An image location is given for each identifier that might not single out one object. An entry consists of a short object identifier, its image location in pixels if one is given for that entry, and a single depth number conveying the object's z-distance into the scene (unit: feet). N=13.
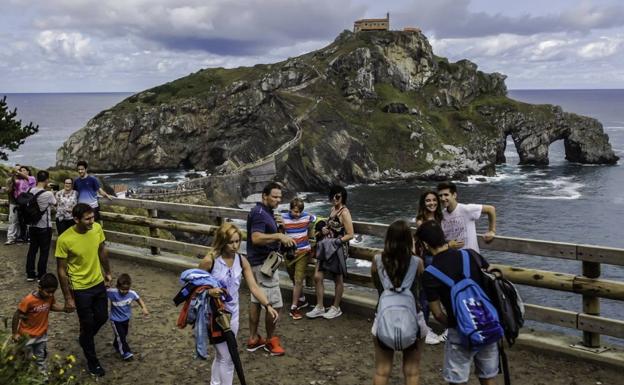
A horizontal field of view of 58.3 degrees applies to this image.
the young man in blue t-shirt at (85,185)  34.78
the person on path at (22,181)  37.70
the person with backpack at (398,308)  16.16
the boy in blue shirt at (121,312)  23.38
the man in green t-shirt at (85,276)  21.18
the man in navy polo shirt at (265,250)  23.43
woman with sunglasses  25.45
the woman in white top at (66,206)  34.68
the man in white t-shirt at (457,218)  21.91
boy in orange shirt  19.89
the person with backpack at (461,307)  14.96
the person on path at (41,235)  33.09
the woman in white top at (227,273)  17.58
